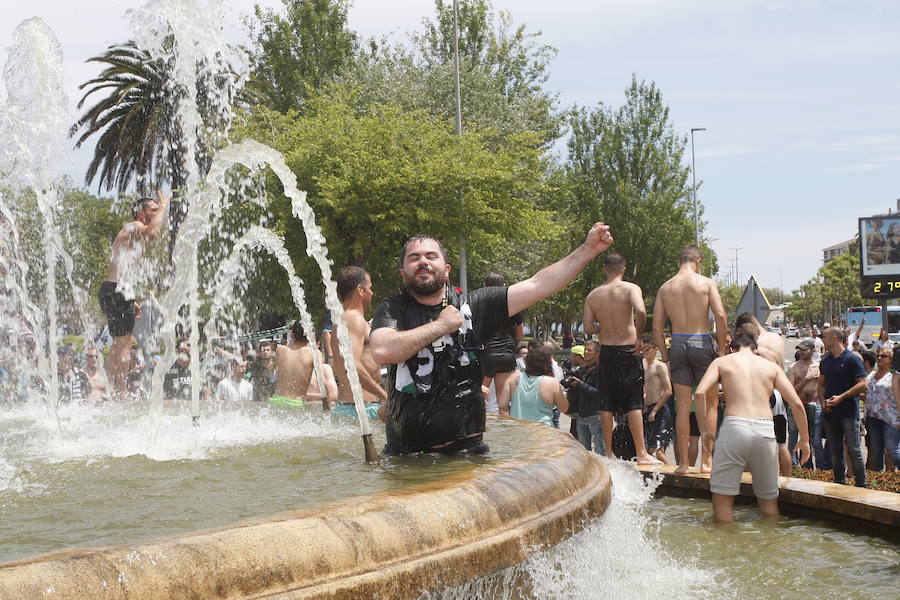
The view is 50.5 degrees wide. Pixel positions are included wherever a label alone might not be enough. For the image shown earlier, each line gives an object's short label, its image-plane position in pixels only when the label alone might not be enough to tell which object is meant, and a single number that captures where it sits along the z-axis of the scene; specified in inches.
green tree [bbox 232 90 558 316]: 962.7
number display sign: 1061.1
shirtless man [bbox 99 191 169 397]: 368.8
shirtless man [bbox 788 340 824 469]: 433.1
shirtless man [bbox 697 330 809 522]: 262.5
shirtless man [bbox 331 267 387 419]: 263.1
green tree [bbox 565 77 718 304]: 1851.6
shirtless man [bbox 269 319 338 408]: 371.2
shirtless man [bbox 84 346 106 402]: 460.0
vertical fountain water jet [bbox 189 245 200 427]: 287.3
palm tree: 1087.0
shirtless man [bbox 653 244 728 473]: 316.2
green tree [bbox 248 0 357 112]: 1523.1
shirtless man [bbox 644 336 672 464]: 403.5
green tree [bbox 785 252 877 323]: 3929.6
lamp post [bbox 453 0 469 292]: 1029.2
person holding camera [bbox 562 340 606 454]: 380.2
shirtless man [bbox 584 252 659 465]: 319.0
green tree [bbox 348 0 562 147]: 1352.1
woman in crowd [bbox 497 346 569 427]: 337.4
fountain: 104.7
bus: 2426.8
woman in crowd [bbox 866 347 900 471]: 401.4
